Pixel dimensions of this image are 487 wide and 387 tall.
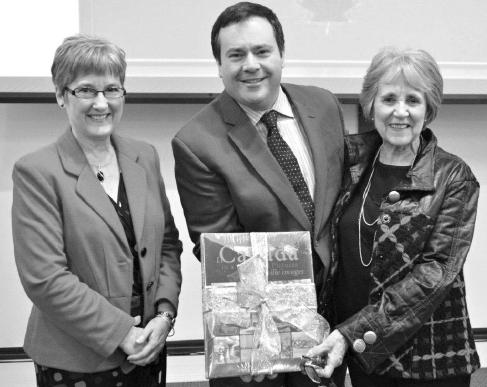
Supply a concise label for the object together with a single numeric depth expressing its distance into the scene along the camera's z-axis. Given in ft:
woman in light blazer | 5.13
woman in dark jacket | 5.08
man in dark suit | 5.52
